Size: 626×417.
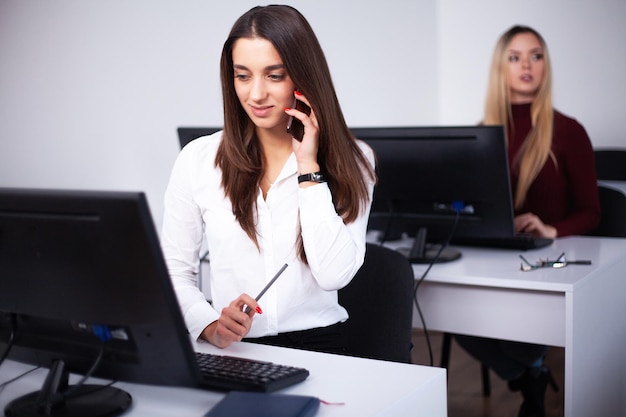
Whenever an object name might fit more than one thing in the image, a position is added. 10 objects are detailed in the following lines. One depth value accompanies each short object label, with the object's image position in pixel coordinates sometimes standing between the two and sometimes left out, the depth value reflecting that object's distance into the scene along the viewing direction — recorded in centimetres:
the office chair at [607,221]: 295
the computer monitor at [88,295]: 108
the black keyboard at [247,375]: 128
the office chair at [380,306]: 187
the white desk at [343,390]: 124
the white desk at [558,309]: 210
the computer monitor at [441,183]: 226
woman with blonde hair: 260
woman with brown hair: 170
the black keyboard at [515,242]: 254
